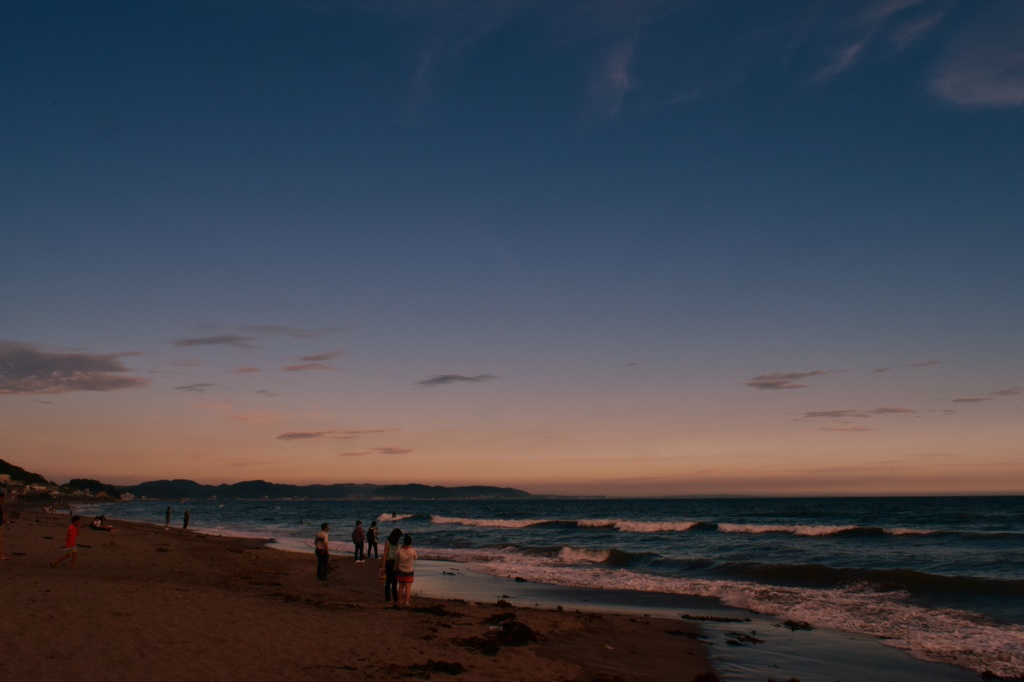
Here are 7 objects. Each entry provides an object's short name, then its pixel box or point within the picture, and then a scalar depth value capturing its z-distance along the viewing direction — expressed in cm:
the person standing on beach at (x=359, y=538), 2947
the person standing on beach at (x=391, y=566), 1667
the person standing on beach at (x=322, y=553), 2231
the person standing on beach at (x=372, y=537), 3119
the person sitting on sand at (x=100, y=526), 3780
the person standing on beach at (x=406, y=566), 1627
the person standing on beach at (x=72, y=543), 1967
